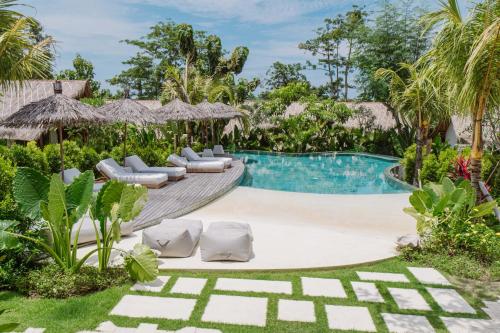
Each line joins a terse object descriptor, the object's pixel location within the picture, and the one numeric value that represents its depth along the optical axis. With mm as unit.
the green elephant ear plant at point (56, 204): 4801
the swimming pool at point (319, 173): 14453
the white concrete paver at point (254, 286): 5008
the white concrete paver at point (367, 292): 4812
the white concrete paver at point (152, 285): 4949
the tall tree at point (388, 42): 22453
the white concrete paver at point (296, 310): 4344
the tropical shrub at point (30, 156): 11867
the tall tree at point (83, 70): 36188
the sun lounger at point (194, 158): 15250
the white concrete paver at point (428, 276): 5336
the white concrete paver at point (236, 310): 4285
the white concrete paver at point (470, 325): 4141
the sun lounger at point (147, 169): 12225
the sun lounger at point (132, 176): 11023
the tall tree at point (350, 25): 34500
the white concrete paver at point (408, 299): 4637
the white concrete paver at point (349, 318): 4180
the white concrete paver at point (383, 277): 5406
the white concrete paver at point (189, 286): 4930
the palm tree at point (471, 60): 5906
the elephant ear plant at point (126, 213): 4918
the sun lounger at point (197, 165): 14172
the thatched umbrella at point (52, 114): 9055
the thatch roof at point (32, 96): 17422
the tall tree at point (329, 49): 35650
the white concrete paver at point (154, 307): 4348
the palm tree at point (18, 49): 6617
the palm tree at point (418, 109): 12953
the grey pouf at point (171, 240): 5906
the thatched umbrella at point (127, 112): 11430
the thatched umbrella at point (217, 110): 16469
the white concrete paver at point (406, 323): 4141
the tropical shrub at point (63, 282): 4719
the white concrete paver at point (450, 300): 4598
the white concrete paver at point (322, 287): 4945
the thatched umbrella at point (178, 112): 14492
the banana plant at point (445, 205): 6258
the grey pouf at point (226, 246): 5828
